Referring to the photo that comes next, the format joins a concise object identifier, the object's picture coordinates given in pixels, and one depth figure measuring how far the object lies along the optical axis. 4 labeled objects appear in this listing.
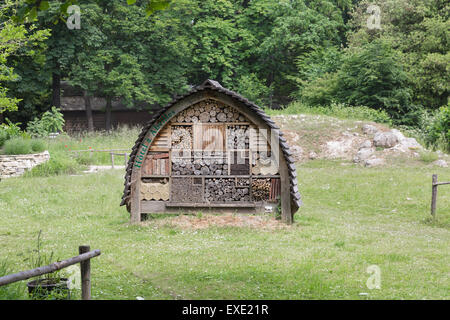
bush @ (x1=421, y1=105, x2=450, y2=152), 24.37
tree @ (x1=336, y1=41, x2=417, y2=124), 31.06
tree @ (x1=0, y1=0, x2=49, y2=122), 18.61
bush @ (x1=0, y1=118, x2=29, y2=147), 22.77
